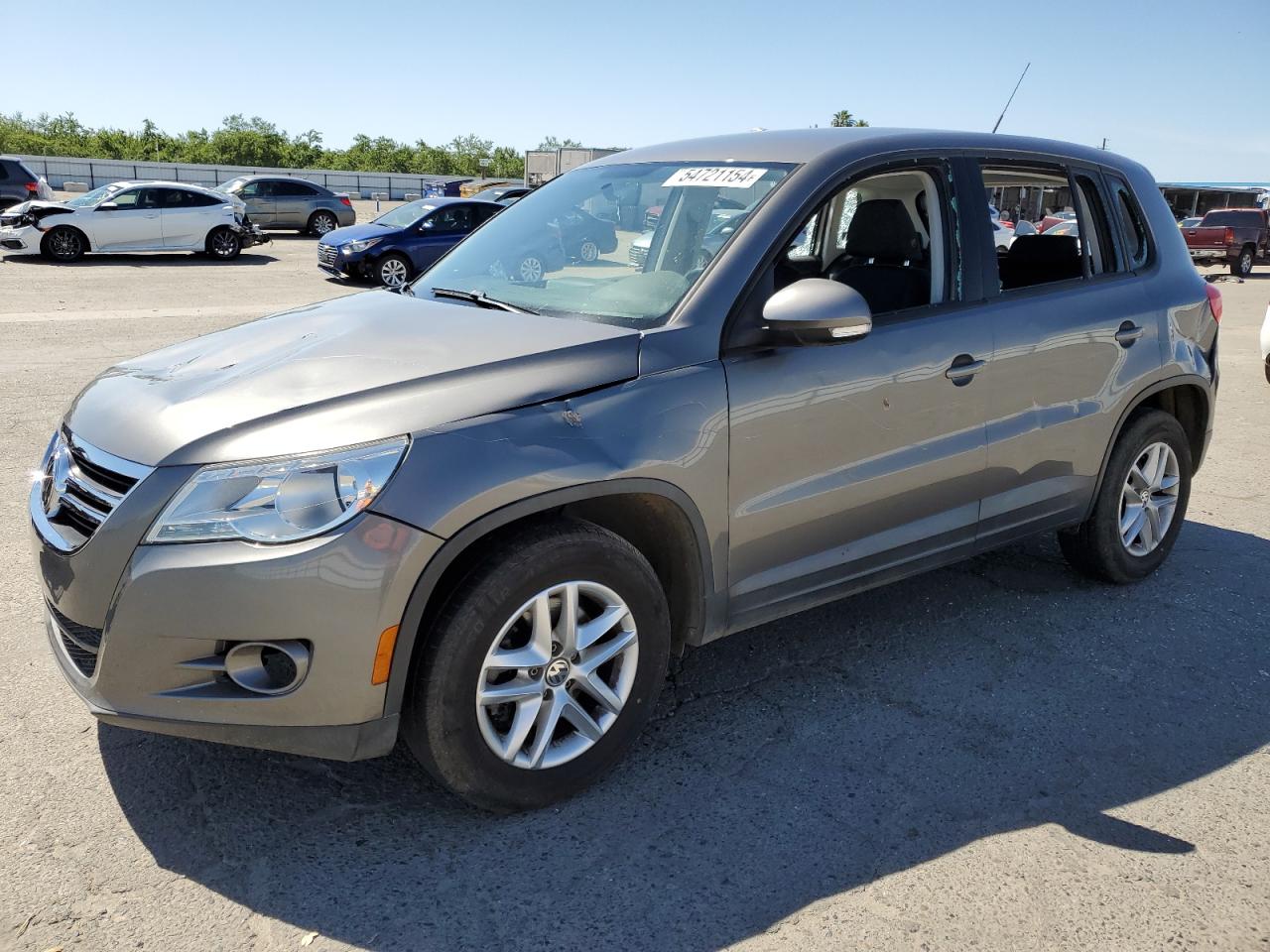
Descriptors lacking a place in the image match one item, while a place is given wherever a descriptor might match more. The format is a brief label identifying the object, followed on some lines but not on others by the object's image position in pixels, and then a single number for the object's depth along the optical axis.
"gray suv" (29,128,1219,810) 2.58
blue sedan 17.14
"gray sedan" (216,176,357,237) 26.50
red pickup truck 27.58
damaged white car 18.68
